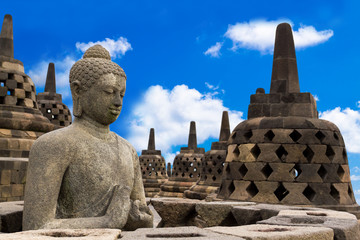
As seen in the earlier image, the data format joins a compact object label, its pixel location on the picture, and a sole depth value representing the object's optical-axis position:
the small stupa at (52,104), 14.57
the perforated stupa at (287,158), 6.31
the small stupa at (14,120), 7.83
